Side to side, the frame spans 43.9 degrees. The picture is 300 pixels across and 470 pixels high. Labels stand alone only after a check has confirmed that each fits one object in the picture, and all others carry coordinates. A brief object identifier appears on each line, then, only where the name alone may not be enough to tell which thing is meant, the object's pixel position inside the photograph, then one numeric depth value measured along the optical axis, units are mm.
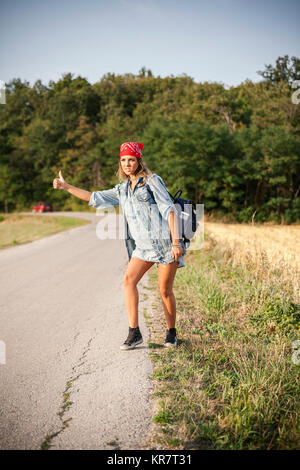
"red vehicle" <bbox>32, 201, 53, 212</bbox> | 42469
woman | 3732
